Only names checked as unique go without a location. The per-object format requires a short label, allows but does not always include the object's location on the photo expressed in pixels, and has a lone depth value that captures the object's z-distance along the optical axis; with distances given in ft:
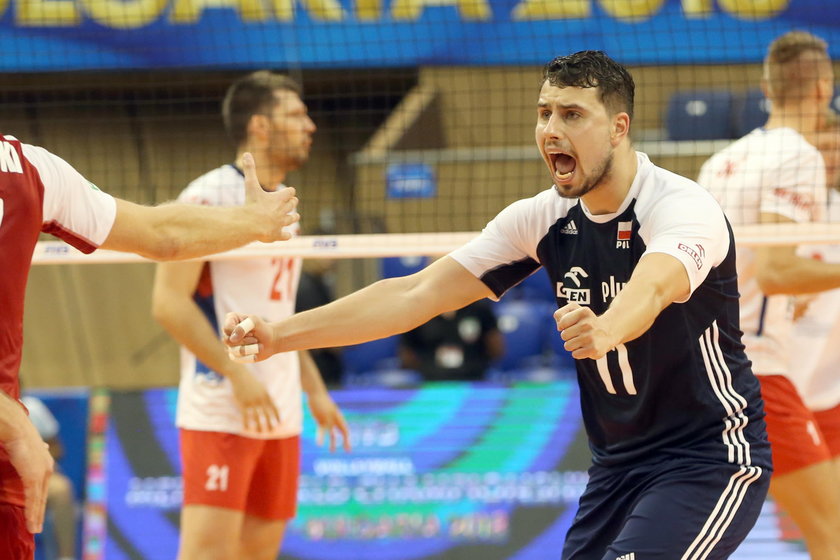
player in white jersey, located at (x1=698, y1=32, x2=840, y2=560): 34.53
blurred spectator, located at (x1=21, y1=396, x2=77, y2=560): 55.72
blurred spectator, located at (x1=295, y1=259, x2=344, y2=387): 67.16
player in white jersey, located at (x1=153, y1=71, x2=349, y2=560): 37.35
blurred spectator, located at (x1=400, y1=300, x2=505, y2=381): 69.51
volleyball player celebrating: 25.59
